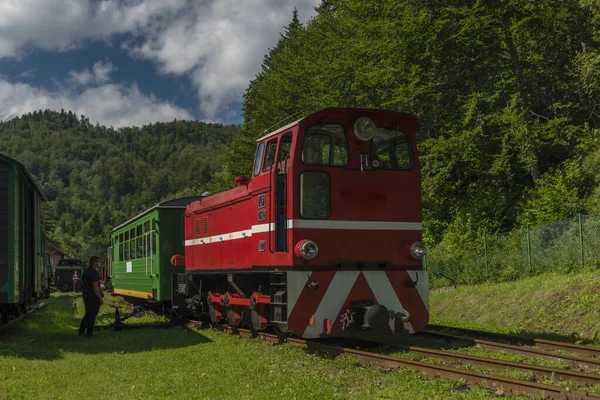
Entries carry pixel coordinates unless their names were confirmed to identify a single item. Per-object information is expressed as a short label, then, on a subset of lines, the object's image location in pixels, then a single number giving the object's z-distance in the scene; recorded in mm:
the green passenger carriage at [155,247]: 16812
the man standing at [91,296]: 13586
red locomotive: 9664
